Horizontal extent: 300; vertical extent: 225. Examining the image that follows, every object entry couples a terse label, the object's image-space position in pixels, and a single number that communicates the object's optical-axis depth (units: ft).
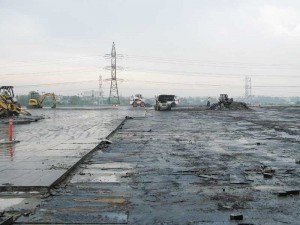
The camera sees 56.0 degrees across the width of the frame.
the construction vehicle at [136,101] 155.67
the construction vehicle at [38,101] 137.58
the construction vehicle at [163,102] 115.15
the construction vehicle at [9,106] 73.95
